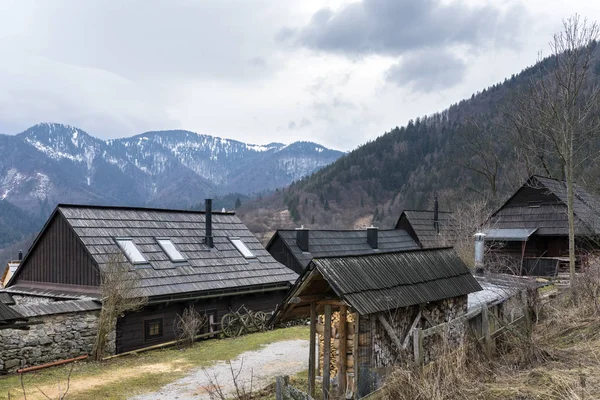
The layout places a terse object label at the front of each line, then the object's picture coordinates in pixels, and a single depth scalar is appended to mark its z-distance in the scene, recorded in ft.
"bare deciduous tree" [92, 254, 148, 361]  52.80
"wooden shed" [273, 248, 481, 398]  31.01
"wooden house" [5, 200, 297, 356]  59.57
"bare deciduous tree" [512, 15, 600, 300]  60.44
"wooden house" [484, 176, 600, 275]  89.76
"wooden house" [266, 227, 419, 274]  95.71
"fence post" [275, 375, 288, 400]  23.28
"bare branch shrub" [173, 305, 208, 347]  59.93
